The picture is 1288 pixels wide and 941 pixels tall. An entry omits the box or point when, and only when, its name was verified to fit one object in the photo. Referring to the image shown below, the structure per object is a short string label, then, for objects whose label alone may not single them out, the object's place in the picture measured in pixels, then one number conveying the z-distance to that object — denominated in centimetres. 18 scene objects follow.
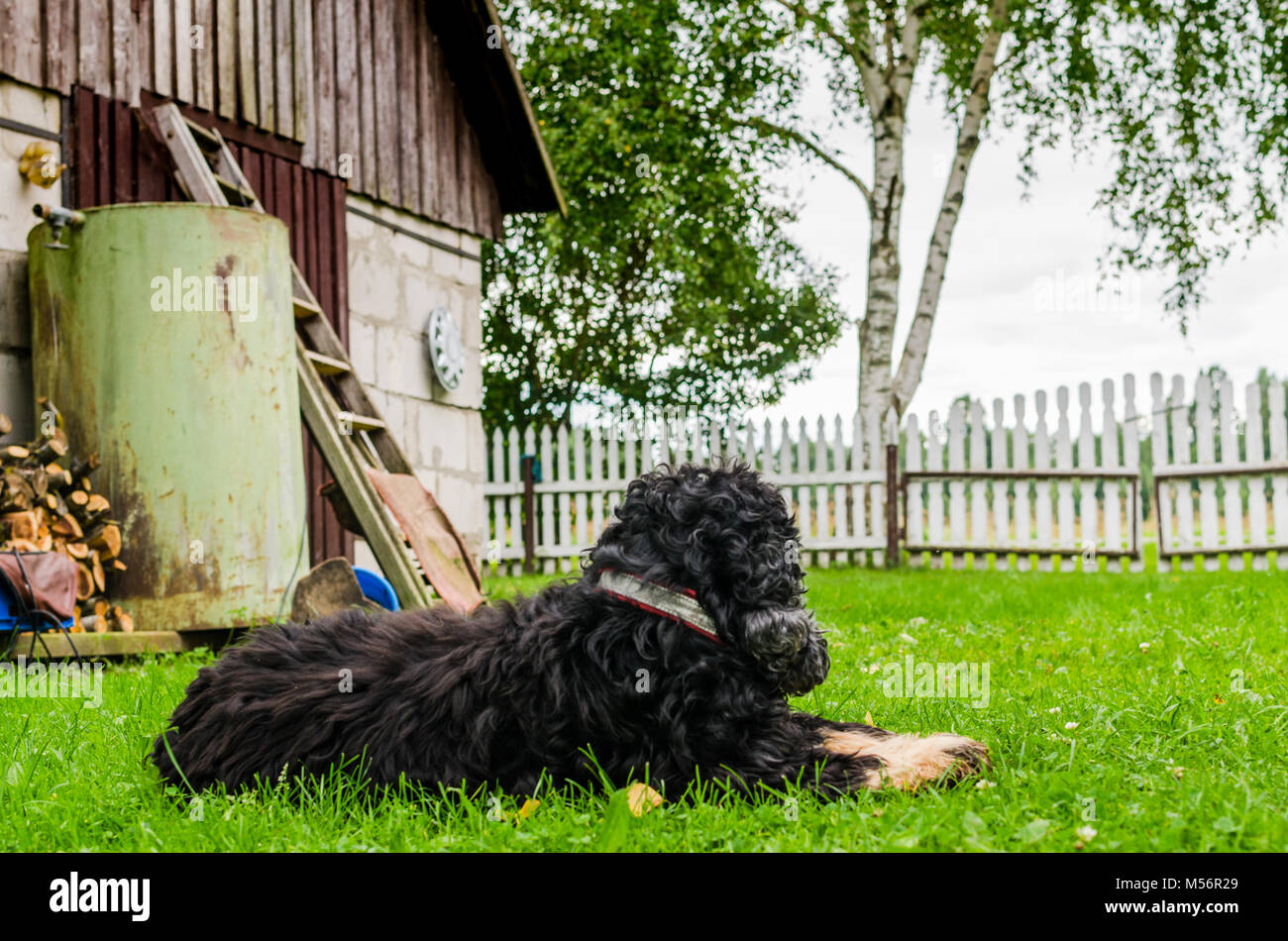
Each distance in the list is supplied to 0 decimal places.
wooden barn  712
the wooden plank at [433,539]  683
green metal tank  608
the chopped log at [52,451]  606
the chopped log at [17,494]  593
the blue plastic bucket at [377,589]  638
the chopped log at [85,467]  609
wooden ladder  641
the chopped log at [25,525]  584
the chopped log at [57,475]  600
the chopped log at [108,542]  604
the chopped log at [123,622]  602
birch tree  1594
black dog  276
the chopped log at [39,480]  593
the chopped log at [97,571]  601
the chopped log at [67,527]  594
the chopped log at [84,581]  592
